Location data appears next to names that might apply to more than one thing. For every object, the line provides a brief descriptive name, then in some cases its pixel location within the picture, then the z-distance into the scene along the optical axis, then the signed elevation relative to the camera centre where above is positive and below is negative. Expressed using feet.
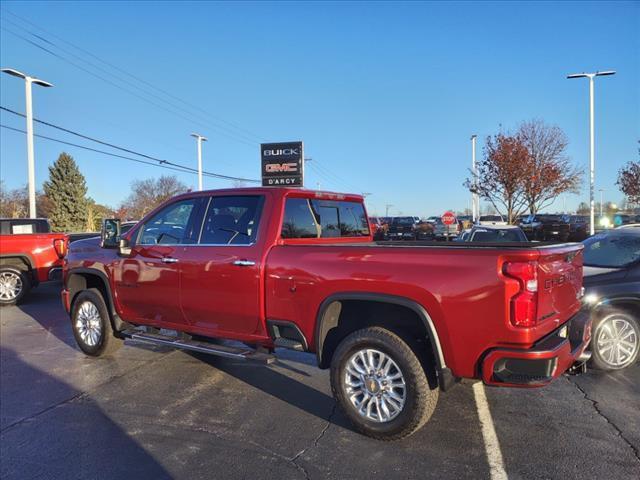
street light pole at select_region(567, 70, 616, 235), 74.01 +10.75
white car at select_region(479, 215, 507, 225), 112.12 +1.24
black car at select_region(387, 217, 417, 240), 115.47 -1.14
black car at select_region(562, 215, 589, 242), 83.64 -0.91
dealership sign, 79.71 +10.48
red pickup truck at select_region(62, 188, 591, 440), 11.02 -1.93
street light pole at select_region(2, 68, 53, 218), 66.94 +13.04
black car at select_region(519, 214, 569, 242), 89.86 -1.09
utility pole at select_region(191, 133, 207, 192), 105.81 +16.72
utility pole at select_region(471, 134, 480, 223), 94.22 +7.31
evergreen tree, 159.43 +12.77
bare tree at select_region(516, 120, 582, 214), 84.33 +8.76
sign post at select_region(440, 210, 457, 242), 89.92 +1.33
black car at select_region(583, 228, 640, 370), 17.39 -3.35
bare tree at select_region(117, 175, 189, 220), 235.17 +19.58
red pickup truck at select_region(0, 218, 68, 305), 34.42 -2.05
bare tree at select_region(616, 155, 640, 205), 80.74 +6.47
